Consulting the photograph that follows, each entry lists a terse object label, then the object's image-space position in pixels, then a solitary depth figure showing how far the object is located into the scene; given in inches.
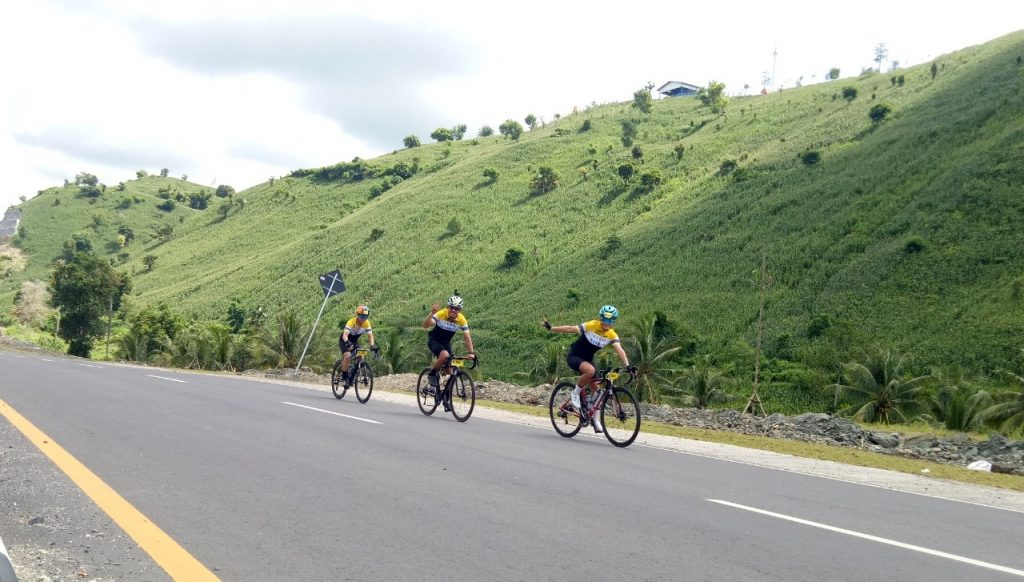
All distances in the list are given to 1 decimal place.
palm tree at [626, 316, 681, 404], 1154.0
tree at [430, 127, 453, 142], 6702.3
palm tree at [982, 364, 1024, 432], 823.7
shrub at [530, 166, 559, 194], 3882.9
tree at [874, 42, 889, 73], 5634.4
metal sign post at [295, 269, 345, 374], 956.0
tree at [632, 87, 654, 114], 5044.3
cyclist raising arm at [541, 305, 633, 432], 458.0
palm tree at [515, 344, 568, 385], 1328.7
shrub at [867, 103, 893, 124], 3058.3
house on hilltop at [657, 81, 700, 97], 6092.5
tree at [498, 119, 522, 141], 5364.2
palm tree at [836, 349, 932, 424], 1014.4
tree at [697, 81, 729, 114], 4530.0
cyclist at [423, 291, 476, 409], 534.0
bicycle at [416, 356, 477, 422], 533.7
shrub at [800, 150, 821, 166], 2898.6
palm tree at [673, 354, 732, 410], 1227.9
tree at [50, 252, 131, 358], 2260.1
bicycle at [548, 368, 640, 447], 448.5
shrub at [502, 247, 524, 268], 3036.4
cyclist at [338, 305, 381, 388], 653.3
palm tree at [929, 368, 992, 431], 866.1
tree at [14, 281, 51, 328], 3235.7
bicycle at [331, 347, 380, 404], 646.5
